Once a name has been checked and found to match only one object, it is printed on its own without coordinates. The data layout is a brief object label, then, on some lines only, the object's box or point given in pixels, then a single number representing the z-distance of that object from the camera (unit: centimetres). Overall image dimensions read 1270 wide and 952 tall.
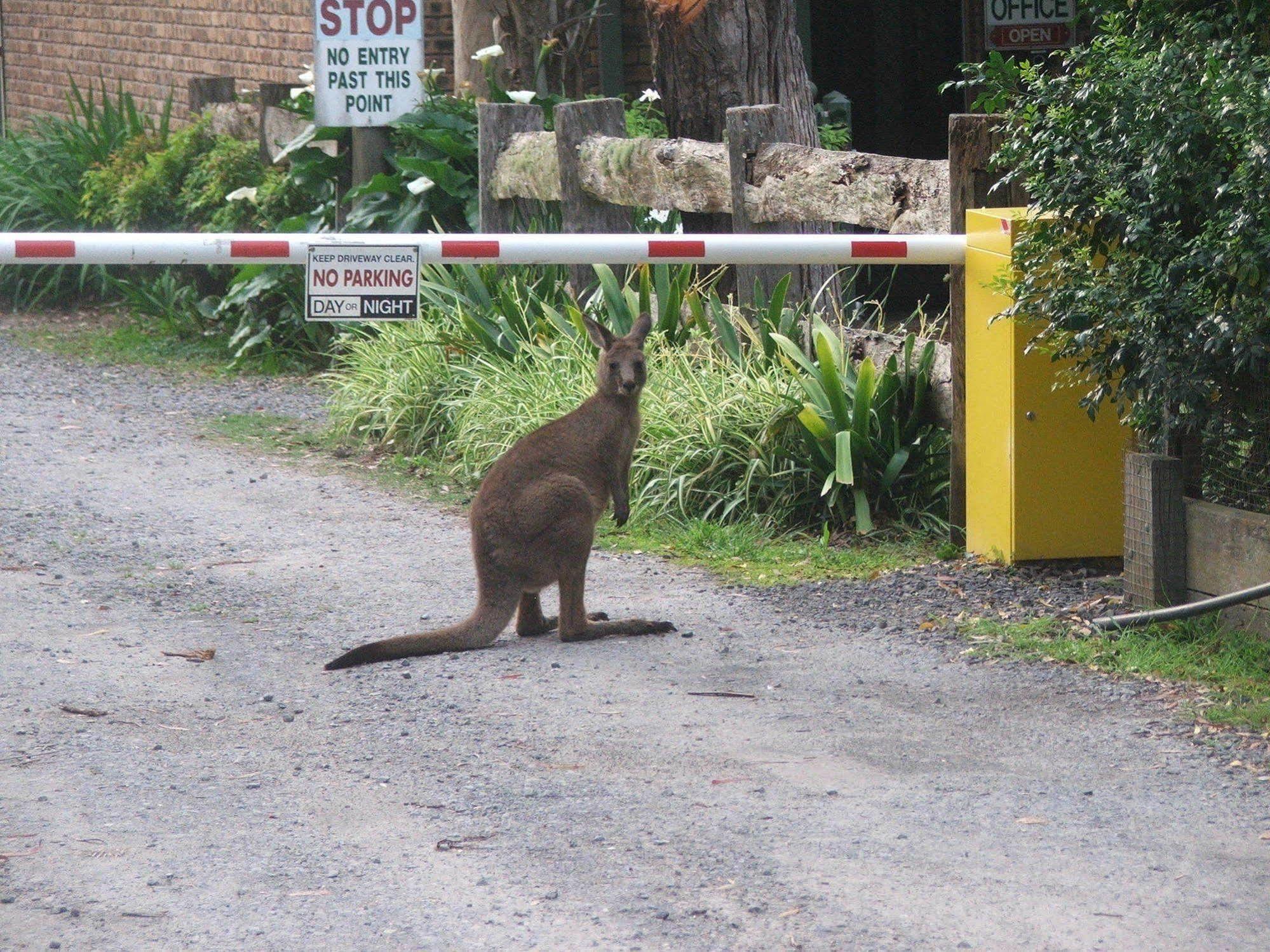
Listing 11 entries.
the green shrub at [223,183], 2716
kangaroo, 1171
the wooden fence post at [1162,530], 1185
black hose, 1077
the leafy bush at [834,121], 2237
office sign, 2187
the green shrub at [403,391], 1906
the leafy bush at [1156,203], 1045
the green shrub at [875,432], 1474
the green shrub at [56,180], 3062
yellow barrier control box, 1302
